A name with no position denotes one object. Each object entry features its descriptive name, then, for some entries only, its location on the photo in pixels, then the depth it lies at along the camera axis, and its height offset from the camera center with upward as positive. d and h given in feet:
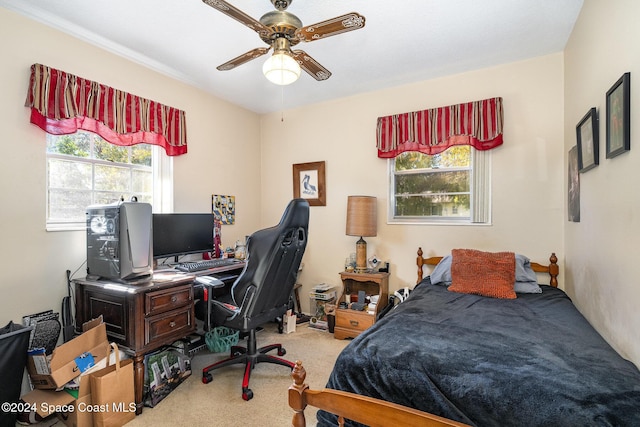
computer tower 6.89 -0.57
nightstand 10.36 -3.30
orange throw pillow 8.05 -1.61
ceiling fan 5.41 +3.37
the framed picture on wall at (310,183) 12.72 +1.30
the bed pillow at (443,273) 9.08 -1.74
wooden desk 6.71 -2.18
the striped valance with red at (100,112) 7.09 +2.67
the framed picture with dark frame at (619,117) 4.68 +1.51
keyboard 8.82 -1.49
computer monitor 9.04 -0.59
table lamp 10.85 -0.10
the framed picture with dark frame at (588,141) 6.14 +1.50
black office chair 7.24 -1.62
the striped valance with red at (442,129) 9.61 +2.78
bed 3.44 -2.03
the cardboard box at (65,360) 5.93 -2.85
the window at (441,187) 10.06 +0.93
